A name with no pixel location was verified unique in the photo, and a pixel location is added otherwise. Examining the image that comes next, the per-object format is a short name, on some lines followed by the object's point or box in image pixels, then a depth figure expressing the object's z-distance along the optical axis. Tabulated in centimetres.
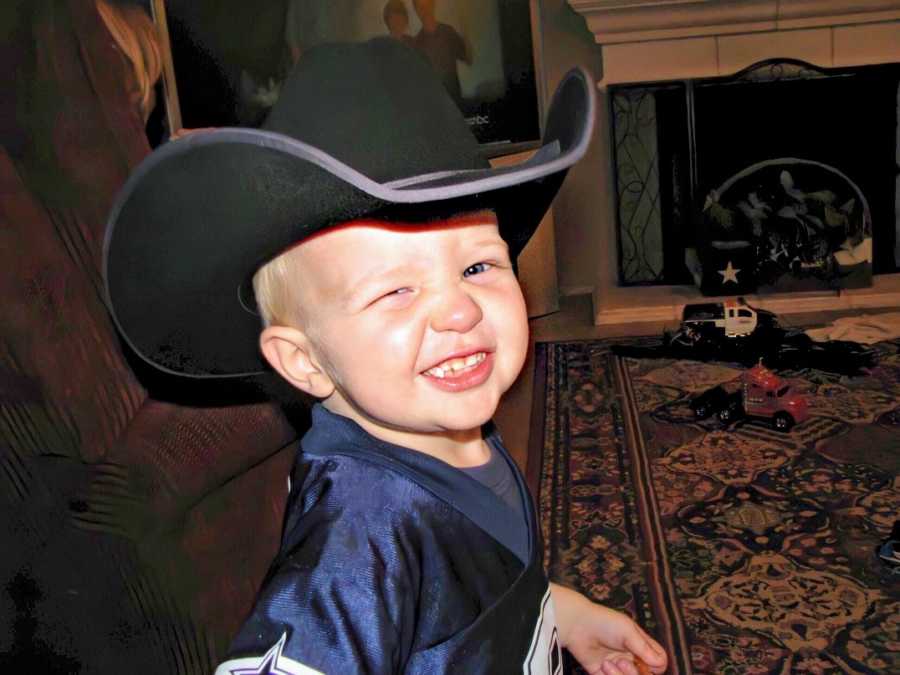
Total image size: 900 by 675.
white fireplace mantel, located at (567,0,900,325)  356
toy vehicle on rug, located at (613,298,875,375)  292
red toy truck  248
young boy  67
